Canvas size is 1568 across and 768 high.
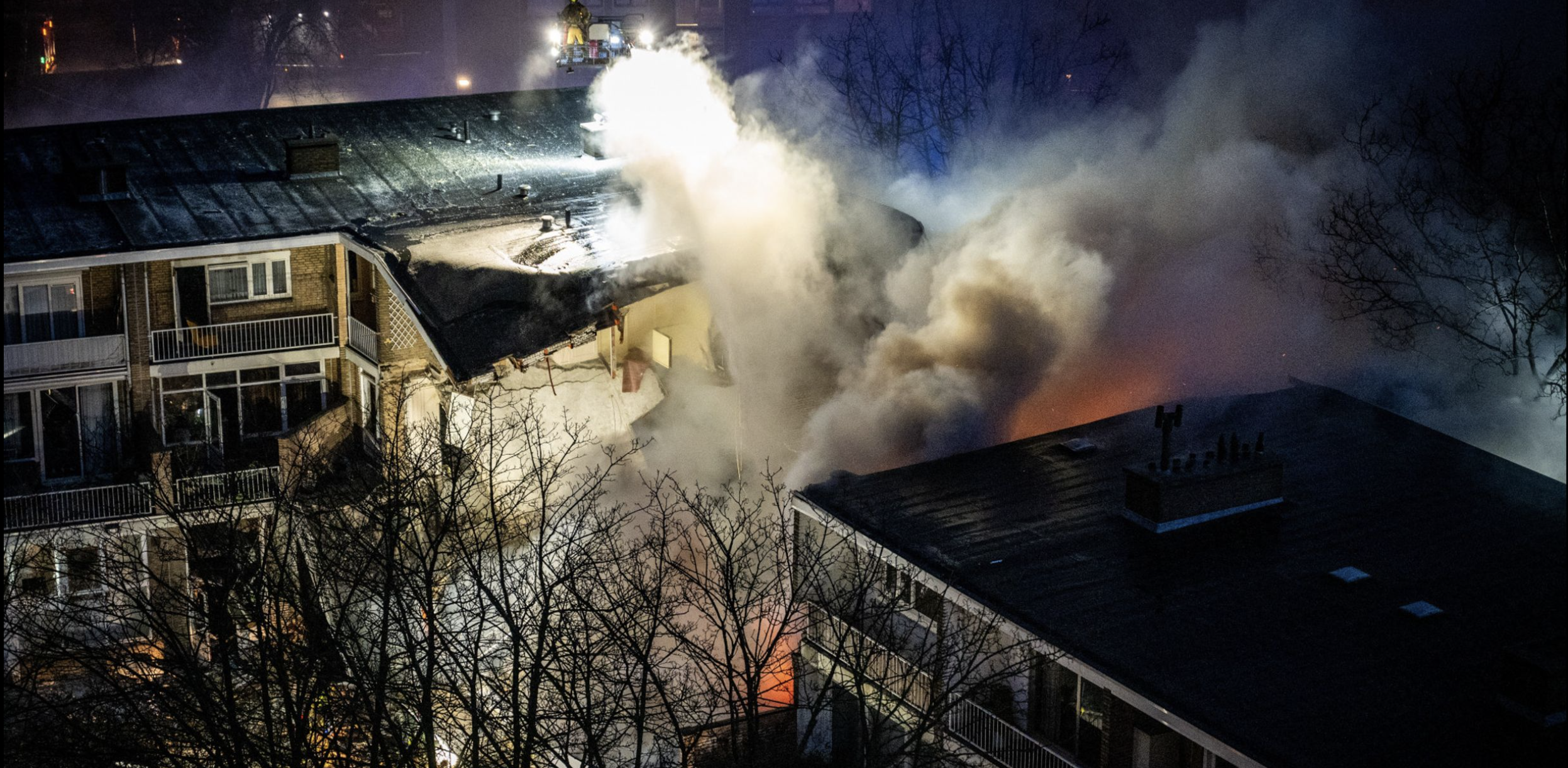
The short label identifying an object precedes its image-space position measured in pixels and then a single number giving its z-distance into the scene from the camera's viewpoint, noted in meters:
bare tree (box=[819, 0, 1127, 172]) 40.06
